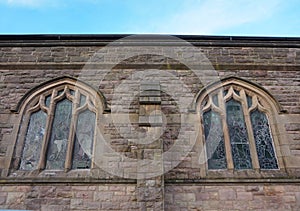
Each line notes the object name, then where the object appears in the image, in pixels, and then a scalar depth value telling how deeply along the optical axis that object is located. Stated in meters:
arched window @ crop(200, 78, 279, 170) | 5.85
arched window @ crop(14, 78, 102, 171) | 5.82
